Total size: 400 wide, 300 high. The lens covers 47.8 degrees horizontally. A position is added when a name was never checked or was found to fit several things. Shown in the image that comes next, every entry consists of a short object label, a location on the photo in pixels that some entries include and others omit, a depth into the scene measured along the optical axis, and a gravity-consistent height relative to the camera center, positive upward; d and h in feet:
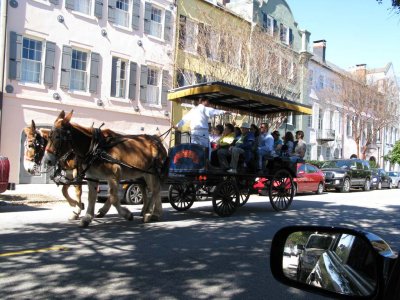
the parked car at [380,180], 93.66 -2.80
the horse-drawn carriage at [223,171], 34.27 -0.81
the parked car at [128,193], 41.93 -3.50
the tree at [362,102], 129.39 +18.81
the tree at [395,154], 144.36 +4.31
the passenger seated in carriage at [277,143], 41.50 +1.85
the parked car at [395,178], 111.63 -2.66
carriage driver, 34.06 +2.80
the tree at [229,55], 74.49 +17.71
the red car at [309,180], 65.31 -2.39
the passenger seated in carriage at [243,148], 35.60 +1.01
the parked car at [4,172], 34.61 -1.67
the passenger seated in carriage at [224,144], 35.90 +1.29
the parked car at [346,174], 77.87 -1.53
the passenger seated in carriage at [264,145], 38.70 +1.46
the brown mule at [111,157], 27.09 -0.09
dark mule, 27.32 +0.26
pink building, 60.75 +13.63
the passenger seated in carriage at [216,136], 38.81 +2.22
